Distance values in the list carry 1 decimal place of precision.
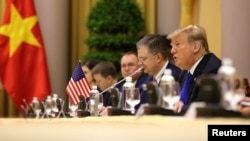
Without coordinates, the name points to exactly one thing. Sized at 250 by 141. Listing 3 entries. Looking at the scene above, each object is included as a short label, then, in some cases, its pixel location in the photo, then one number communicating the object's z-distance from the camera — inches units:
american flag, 320.5
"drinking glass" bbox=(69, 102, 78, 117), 264.0
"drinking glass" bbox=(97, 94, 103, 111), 254.3
